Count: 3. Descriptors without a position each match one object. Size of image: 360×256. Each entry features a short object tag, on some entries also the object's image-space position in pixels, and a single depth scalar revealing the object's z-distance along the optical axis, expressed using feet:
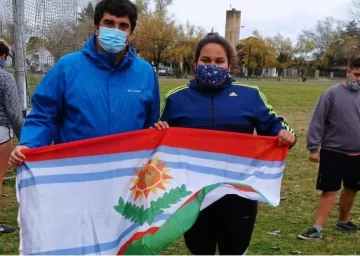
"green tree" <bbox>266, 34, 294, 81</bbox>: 296.71
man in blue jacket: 11.16
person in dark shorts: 19.10
